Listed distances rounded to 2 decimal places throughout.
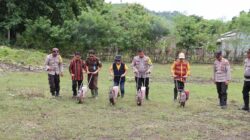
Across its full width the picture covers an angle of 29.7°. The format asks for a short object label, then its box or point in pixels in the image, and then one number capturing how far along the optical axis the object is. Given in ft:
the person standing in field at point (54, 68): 57.62
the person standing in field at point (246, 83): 52.90
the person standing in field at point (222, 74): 54.90
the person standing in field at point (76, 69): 56.90
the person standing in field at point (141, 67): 58.49
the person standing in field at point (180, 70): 55.98
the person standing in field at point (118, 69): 57.62
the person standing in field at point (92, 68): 58.54
